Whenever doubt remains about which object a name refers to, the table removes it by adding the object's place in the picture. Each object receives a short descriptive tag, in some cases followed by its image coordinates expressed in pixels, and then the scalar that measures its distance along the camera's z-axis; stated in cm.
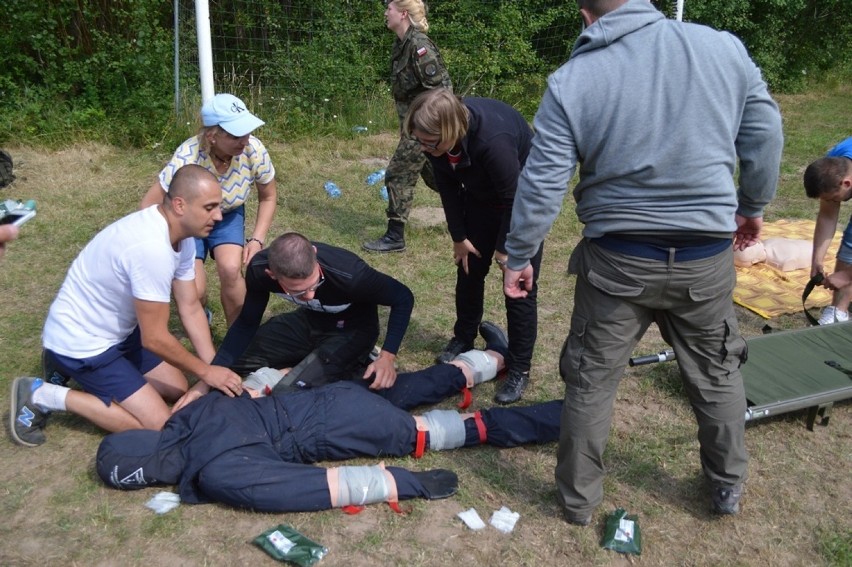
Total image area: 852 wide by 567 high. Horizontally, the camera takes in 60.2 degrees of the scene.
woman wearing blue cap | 390
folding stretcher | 360
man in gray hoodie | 232
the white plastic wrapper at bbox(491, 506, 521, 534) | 298
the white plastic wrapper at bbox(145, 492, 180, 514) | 304
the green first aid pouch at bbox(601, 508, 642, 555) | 284
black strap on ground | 452
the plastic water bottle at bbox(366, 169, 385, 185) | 761
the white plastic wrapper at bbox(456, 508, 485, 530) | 300
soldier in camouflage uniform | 584
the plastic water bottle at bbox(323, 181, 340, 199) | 721
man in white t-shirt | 318
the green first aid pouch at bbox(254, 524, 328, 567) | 276
